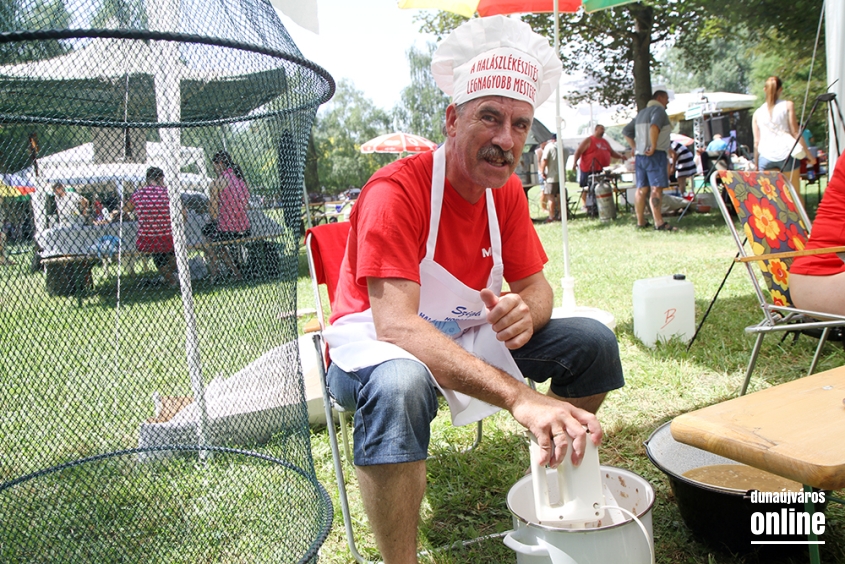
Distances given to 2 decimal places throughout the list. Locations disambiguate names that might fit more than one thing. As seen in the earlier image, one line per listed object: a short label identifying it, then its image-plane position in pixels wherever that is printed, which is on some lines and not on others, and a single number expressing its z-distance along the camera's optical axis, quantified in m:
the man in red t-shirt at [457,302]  1.51
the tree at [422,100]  53.47
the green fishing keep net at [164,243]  1.68
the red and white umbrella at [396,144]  15.79
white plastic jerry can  3.71
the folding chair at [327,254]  2.32
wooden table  1.19
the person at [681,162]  11.55
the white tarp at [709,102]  19.14
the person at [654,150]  8.71
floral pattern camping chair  2.98
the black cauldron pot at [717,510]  1.68
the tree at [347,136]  42.47
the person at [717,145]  15.45
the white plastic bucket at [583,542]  1.38
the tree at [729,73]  61.81
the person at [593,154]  12.41
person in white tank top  7.11
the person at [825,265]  2.64
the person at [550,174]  11.84
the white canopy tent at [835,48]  3.82
